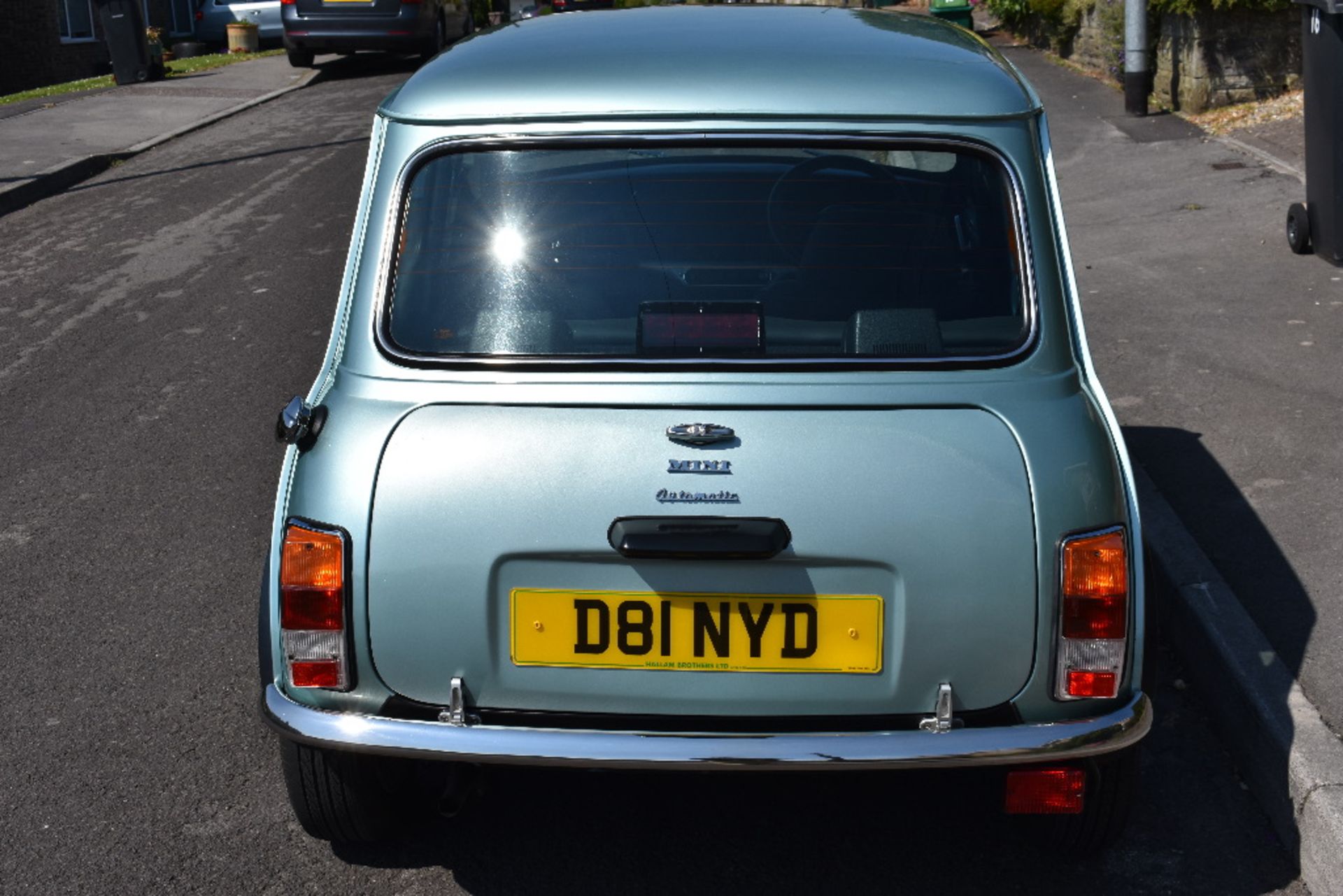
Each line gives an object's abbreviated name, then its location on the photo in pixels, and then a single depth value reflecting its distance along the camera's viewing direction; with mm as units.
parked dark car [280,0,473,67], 22938
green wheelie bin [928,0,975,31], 22000
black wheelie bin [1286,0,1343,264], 9109
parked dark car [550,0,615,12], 39281
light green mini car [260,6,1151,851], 3283
